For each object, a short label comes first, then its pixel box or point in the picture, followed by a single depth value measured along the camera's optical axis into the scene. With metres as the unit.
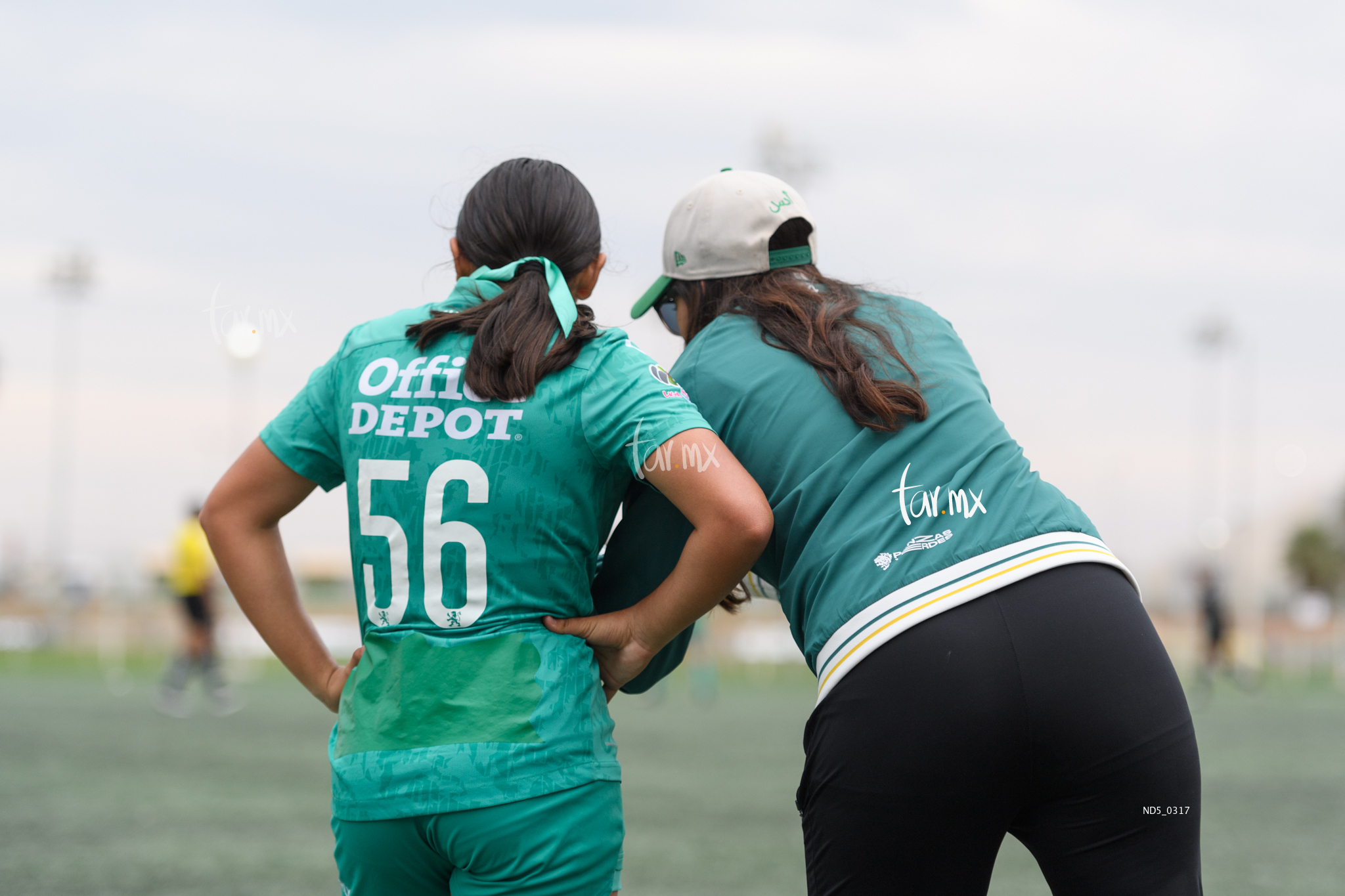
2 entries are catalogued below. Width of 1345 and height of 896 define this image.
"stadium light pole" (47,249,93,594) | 39.50
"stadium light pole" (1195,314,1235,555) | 47.28
